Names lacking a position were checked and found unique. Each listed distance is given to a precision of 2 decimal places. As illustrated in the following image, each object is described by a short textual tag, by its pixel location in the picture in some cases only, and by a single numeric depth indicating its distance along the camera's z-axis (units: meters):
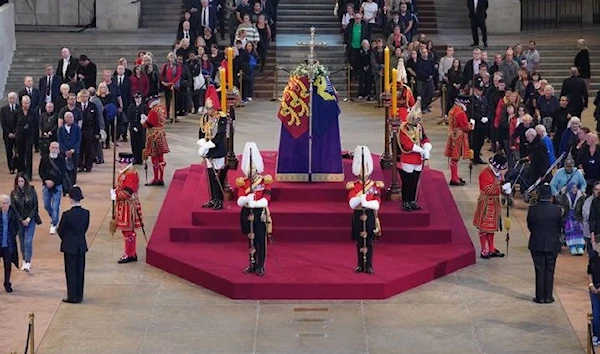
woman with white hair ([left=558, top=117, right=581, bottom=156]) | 24.27
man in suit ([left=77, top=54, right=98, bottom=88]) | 31.22
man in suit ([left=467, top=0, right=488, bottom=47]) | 36.00
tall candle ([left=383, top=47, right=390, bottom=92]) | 22.52
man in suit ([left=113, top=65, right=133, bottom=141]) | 29.48
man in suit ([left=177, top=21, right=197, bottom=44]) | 34.31
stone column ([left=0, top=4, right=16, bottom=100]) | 34.91
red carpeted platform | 19.84
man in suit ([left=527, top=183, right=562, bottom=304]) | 19.45
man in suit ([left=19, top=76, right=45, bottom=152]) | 27.64
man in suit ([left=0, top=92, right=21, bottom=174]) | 26.61
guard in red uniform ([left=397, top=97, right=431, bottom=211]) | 22.08
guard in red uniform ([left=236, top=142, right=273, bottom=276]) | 19.91
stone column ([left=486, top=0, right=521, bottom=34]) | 39.44
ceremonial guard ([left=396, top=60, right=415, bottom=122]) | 23.42
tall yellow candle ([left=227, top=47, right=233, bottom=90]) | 22.80
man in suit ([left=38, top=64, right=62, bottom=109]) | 29.11
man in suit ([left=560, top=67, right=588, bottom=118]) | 28.92
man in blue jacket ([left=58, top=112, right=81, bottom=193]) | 24.89
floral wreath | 22.47
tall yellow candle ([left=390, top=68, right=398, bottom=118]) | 22.55
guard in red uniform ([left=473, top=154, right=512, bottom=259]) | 21.19
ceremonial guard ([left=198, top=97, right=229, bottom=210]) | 22.16
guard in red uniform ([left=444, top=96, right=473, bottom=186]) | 25.72
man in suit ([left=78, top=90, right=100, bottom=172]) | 26.78
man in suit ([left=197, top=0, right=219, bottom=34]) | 35.59
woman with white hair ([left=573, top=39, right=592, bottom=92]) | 33.16
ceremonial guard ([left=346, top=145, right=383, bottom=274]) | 19.94
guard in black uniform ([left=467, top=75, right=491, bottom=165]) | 27.27
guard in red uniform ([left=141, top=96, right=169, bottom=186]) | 25.48
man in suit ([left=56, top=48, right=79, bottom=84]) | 31.19
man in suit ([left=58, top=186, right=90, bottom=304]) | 19.45
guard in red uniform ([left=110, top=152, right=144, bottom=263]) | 20.97
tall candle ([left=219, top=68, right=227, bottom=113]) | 22.45
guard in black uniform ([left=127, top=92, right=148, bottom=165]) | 27.30
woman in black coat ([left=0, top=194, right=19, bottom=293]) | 19.81
